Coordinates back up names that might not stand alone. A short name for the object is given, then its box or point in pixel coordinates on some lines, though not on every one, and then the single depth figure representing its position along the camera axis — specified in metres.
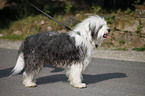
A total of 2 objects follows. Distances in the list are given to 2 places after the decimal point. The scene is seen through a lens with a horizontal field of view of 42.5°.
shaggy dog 4.34
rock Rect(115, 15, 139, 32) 11.38
